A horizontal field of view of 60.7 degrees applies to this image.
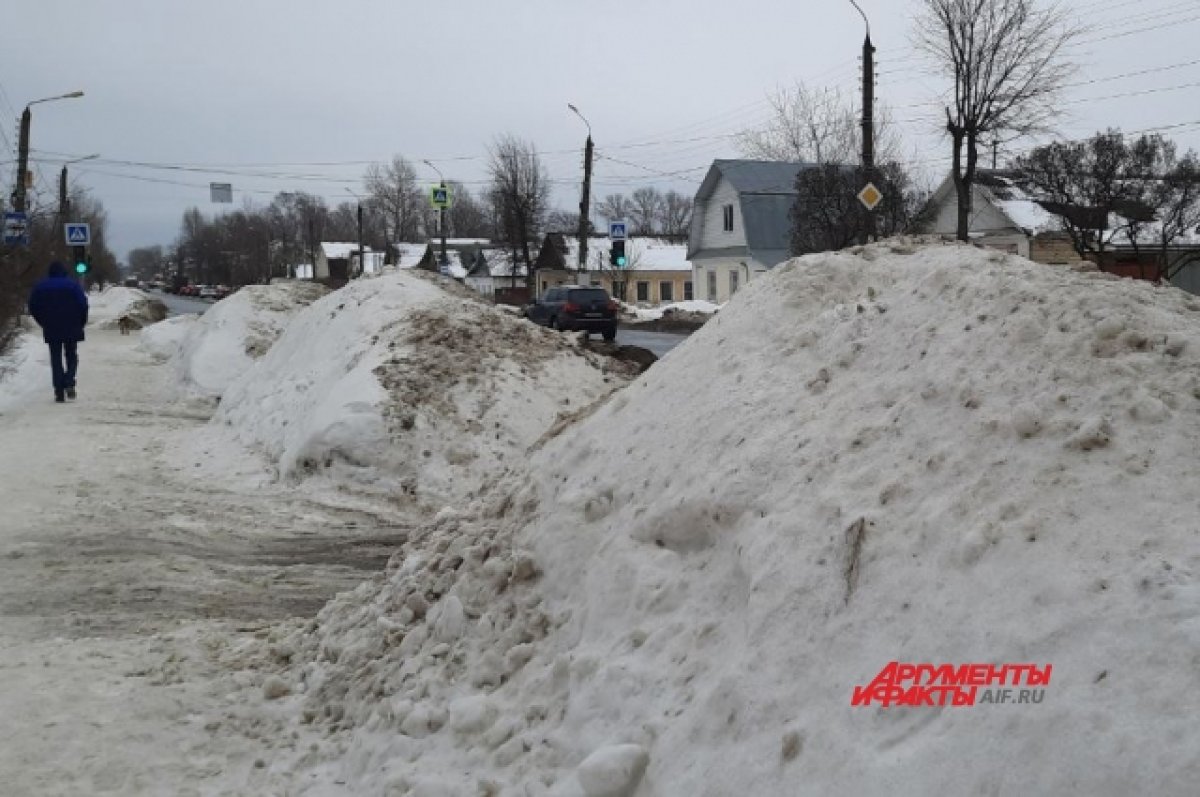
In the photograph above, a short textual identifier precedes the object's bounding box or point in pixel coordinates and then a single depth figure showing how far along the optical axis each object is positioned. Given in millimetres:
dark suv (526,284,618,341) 26625
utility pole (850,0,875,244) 20953
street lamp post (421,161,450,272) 38719
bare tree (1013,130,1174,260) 27078
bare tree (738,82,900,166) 45844
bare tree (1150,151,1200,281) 26828
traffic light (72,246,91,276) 30708
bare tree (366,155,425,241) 88938
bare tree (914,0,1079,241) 28625
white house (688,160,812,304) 44375
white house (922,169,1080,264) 33938
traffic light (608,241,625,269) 32375
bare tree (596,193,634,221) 88912
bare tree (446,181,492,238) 99438
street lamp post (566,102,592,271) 34781
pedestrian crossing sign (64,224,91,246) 27422
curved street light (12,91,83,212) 28073
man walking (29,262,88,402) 13523
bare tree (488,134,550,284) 53219
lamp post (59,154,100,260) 41153
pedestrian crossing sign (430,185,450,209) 36906
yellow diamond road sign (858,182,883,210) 19844
